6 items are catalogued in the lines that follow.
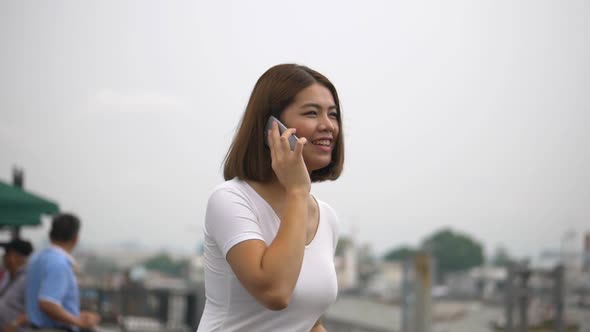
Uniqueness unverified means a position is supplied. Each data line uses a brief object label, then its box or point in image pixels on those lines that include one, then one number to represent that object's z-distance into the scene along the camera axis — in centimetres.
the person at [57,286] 467
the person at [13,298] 552
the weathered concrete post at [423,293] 1291
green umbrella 664
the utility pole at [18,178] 824
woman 183
